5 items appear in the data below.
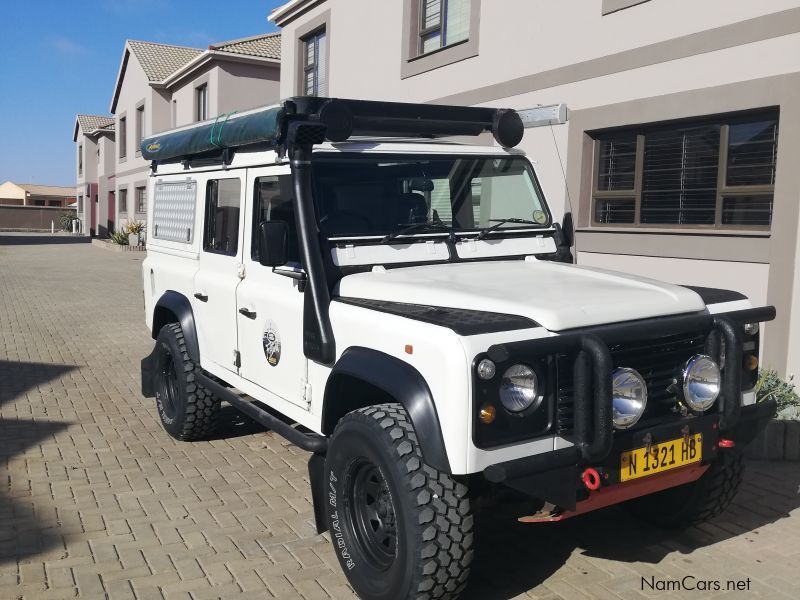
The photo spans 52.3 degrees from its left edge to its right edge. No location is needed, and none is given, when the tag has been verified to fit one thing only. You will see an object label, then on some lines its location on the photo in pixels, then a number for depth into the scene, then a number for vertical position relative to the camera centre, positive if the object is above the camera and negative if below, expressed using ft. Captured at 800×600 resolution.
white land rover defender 10.48 -1.76
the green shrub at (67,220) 175.94 -2.57
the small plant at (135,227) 99.25 -2.05
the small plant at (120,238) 101.37 -3.46
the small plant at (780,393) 19.71 -4.02
